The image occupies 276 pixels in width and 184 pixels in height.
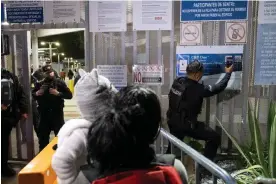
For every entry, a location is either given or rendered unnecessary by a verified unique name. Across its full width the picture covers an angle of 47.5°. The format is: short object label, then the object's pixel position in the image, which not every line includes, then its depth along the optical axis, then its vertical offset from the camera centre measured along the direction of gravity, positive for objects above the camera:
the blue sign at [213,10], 3.72 +0.61
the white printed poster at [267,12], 3.66 +0.57
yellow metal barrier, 2.19 -0.78
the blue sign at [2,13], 4.30 +0.66
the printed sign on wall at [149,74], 4.00 -0.17
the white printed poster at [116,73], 4.12 -0.16
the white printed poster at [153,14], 3.84 +0.57
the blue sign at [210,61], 3.81 +0.00
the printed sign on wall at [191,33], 3.85 +0.34
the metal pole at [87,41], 4.05 +0.26
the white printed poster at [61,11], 4.06 +0.64
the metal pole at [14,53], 4.34 +0.10
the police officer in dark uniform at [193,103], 3.62 -0.49
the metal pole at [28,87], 4.33 -0.36
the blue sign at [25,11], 4.16 +0.66
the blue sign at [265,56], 3.71 +0.06
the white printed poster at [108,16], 3.96 +0.57
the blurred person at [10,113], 4.01 -0.68
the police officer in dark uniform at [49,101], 4.39 -0.56
